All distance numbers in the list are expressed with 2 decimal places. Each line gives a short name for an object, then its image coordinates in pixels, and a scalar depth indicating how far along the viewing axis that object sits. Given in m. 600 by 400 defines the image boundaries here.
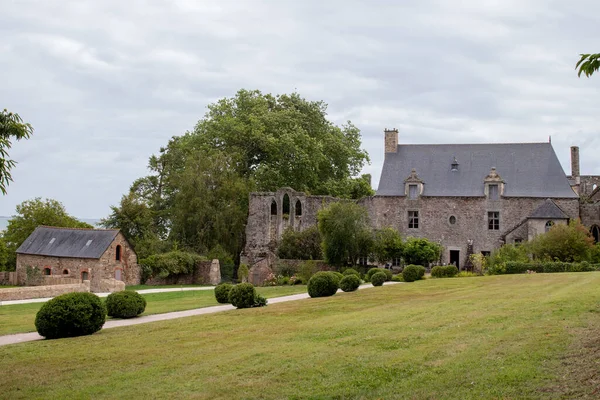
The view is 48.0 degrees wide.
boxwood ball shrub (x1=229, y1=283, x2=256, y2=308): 24.28
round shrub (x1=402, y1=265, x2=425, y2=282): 33.66
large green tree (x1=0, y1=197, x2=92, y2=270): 53.34
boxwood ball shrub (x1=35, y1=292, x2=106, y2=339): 18.16
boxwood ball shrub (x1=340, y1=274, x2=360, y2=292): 28.27
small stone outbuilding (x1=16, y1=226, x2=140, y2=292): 43.28
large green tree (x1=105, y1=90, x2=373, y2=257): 51.41
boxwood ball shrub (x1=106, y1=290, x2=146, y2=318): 22.53
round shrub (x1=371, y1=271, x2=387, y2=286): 31.31
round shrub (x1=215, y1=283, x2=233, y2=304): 26.33
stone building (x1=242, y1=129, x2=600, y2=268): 44.84
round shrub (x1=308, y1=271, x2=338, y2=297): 27.03
